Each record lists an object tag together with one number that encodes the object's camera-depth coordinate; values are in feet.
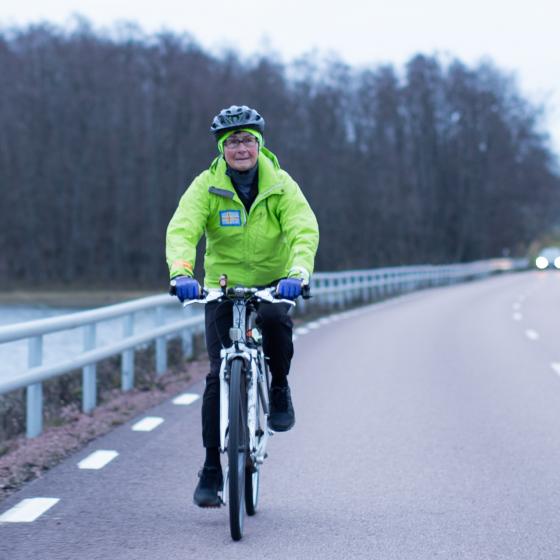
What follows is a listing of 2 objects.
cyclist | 29.87
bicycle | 28.08
